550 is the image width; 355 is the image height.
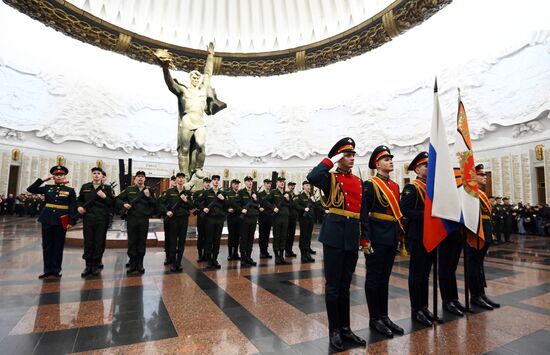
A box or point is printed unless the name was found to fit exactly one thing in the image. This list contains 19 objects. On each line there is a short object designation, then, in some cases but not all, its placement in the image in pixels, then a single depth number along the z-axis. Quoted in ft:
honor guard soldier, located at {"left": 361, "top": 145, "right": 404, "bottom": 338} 7.83
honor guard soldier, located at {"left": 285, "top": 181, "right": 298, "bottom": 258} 19.02
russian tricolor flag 8.45
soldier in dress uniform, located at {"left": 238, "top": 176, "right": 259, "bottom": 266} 16.23
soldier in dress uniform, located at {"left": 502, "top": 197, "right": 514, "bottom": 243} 26.58
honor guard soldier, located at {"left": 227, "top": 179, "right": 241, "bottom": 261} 16.76
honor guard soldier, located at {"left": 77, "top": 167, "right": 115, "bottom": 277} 13.38
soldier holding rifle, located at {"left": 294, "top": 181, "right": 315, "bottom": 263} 17.69
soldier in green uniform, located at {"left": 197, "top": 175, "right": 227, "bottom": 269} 15.35
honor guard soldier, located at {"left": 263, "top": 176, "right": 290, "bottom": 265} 17.06
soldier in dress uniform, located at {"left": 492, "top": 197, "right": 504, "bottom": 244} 24.27
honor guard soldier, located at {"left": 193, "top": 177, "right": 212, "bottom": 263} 16.20
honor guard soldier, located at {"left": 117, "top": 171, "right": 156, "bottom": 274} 13.70
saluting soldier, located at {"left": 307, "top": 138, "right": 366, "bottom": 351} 7.05
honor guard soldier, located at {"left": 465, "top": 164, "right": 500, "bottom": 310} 9.80
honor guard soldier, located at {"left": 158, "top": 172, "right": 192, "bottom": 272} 14.43
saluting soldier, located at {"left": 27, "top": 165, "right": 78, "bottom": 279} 12.53
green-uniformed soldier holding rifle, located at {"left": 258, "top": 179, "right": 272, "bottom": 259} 18.37
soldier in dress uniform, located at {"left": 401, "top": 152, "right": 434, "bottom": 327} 8.59
